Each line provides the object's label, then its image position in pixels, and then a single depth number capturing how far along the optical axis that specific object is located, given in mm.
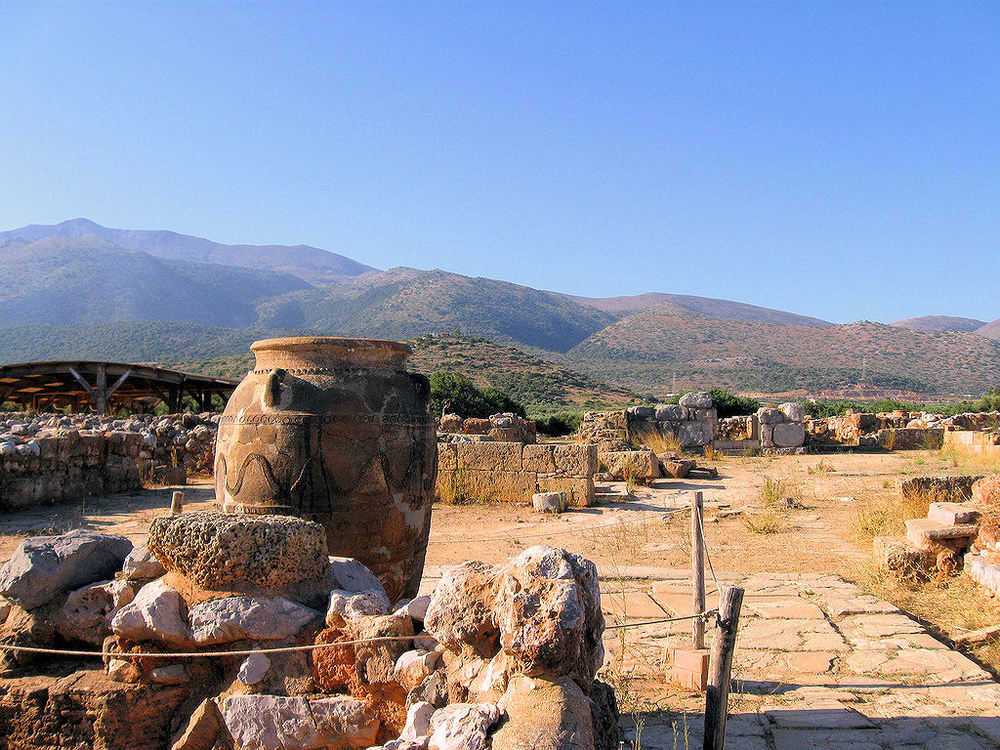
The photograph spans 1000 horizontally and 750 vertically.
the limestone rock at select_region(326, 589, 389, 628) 2691
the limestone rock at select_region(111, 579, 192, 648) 2725
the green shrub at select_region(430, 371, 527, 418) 23359
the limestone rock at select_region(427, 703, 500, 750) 2053
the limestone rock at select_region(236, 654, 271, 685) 2686
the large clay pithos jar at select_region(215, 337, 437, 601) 3795
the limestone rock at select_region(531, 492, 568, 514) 10016
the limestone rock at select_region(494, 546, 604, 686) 2164
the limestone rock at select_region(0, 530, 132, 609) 3002
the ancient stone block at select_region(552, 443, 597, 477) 10594
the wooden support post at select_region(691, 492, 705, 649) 4117
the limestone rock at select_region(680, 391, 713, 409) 18520
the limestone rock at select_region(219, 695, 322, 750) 2615
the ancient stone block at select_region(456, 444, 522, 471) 11062
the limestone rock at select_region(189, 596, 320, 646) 2711
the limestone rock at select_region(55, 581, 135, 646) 2951
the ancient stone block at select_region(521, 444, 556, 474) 10812
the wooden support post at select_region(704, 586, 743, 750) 2707
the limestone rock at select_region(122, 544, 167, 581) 3006
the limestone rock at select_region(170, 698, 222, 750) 2725
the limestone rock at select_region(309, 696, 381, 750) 2582
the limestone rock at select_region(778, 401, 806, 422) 18938
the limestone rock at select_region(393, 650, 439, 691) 2457
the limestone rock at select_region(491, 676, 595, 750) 1973
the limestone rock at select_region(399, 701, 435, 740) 2299
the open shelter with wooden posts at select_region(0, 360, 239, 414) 17938
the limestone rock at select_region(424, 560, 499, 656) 2383
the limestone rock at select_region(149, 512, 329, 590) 2818
